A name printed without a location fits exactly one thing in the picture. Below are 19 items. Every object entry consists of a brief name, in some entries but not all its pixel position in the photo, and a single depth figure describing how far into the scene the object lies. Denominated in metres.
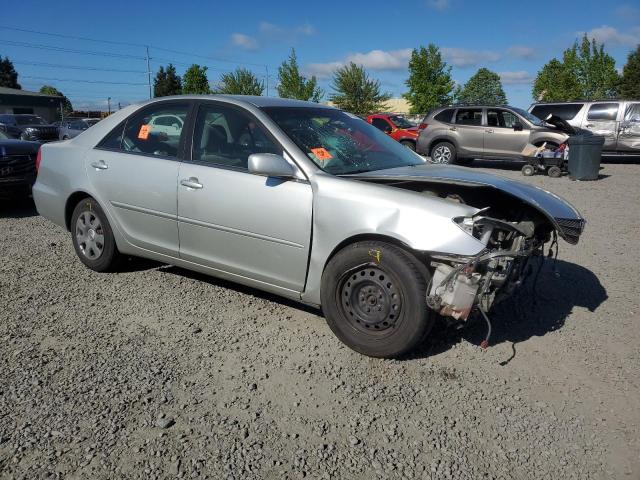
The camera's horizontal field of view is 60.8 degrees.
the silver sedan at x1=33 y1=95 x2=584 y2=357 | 3.34
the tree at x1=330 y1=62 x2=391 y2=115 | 47.25
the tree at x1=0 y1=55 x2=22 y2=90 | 91.75
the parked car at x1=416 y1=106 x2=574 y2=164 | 15.11
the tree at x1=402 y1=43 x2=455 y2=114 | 42.53
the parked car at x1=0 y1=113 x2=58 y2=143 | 23.17
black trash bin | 12.80
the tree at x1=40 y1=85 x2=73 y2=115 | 75.61
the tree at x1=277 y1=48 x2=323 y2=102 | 47.52
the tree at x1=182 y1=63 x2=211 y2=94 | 51.06
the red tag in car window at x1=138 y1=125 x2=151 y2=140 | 4.76
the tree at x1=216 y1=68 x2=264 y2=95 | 50.75
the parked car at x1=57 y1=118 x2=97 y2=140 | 25.82
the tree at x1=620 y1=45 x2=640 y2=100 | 52.91
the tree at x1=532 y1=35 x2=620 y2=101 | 43.34
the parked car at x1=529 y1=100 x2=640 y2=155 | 15.70
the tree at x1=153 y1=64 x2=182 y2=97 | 61.59
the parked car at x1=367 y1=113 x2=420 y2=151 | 19.25
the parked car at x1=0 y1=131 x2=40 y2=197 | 8.23
